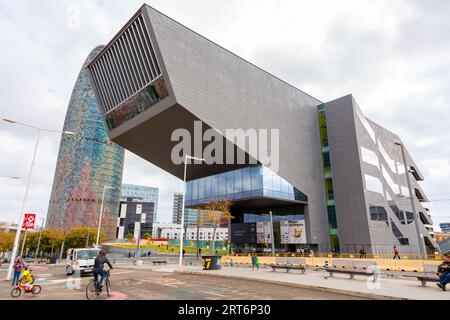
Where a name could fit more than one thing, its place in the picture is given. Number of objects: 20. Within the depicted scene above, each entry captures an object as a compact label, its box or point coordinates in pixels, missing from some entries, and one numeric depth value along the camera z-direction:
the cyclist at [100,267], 10.00
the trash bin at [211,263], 22.19
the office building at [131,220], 123.16
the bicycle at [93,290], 9.66
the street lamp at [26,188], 17.69
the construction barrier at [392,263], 21.74
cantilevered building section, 31.45
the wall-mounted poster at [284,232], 41.33
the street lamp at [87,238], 61.69
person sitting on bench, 10.80
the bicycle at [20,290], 10.78
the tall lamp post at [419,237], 20.14
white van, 20.20
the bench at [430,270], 17.30
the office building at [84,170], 105.81
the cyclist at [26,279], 10.97
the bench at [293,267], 17.81
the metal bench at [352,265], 21.16
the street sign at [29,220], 21.14
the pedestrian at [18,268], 13.58
